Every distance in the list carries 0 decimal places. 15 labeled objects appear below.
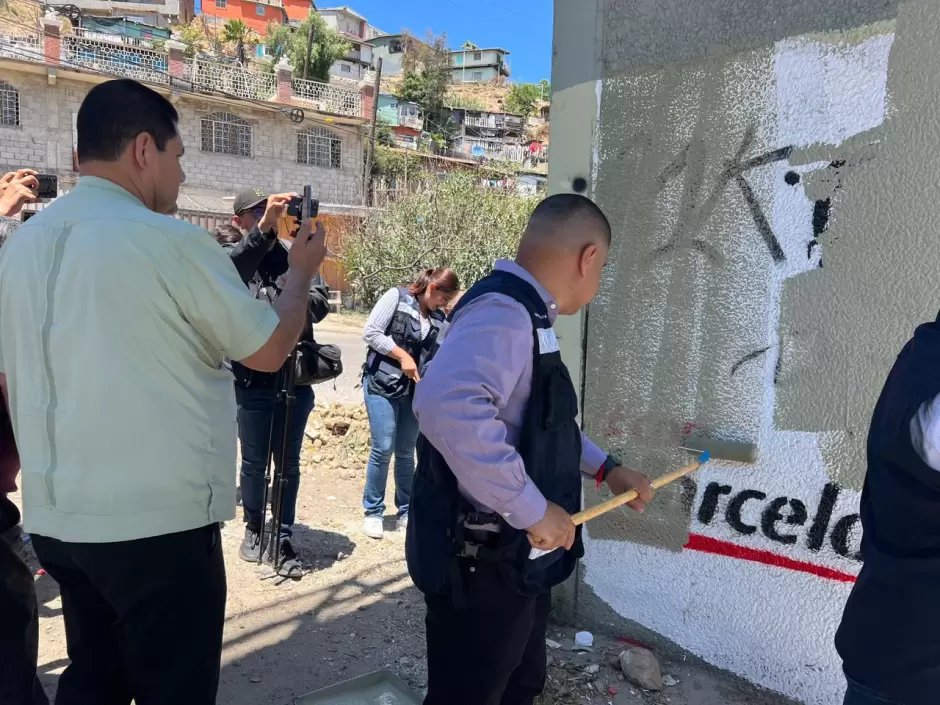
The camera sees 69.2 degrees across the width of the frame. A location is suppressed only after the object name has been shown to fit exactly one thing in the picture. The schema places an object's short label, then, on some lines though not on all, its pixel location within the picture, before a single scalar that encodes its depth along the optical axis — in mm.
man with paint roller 1541
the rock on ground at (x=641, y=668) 2664
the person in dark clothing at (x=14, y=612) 1814
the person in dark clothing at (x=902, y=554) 1283
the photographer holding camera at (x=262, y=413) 3465
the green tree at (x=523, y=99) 62391
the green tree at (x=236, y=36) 41812
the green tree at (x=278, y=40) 39625
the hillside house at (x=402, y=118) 42847
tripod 3479
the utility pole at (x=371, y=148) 23953
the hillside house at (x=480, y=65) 73688
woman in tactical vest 4246
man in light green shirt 1526
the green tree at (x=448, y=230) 15484
